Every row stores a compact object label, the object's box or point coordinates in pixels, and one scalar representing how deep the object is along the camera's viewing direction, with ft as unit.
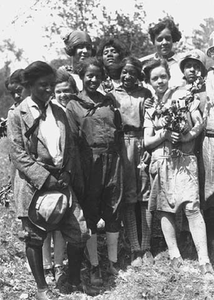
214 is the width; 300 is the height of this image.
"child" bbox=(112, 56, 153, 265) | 18.25
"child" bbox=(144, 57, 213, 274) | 17.37
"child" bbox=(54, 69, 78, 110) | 18.67
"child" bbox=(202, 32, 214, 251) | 17.93
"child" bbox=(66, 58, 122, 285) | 17.03
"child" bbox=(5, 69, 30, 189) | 19.01
